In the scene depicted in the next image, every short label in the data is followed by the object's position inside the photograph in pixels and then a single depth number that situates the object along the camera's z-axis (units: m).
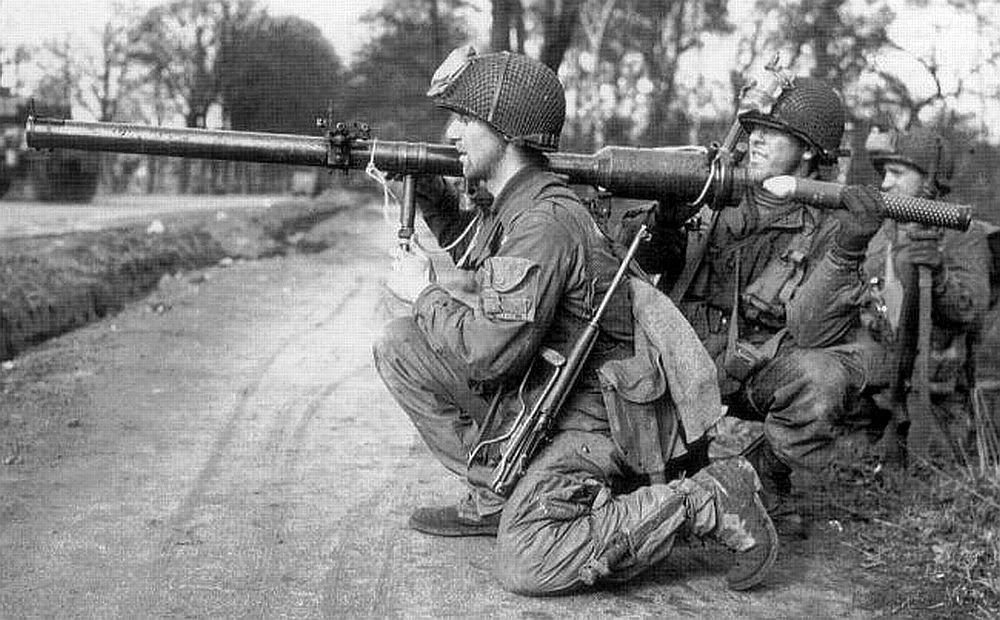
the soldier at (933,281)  6.39
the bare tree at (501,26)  14.10
